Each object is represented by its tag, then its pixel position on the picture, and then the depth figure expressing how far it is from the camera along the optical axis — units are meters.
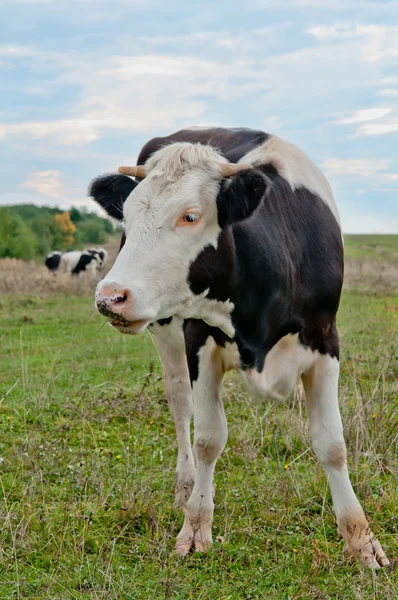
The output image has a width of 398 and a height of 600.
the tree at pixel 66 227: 74.38
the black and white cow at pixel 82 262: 31.03
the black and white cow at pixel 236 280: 3.26
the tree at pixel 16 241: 52.34
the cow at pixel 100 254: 31.75
